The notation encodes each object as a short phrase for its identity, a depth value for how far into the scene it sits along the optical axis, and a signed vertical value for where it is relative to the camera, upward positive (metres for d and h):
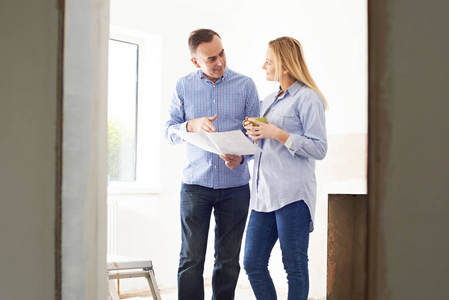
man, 2.18 -0.08
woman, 2.03 -0.07
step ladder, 2.44 -0.60
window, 4.25 +0.37
